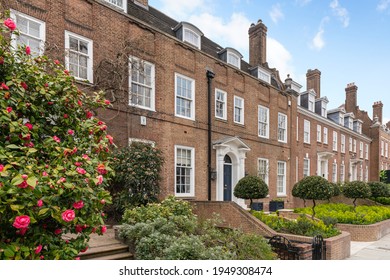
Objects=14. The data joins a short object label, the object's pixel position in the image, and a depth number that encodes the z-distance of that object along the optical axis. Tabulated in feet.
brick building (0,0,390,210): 29.99
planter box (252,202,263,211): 49.82
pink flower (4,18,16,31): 11.71
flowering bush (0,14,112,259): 9.09
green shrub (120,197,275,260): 15.99
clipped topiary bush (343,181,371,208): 45.70
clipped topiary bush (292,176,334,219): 35.17
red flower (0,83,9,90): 11.03
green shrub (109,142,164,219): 28.53
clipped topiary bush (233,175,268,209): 35.40
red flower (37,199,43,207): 9.00
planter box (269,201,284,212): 54.39
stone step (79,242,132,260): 17.76
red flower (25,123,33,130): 11.39
